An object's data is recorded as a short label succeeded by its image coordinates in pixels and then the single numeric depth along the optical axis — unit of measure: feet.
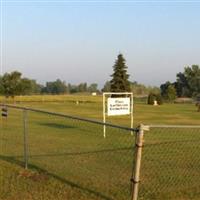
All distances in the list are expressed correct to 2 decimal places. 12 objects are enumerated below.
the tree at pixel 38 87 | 563.07
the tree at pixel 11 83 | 269.85
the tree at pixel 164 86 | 385.50
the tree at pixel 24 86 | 271.47
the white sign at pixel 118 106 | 62.08
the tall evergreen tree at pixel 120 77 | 243.19
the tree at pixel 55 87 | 595.47
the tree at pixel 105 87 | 421.96
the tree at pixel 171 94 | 306.20
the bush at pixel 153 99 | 237.82
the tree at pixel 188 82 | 397.17
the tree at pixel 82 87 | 566.77
